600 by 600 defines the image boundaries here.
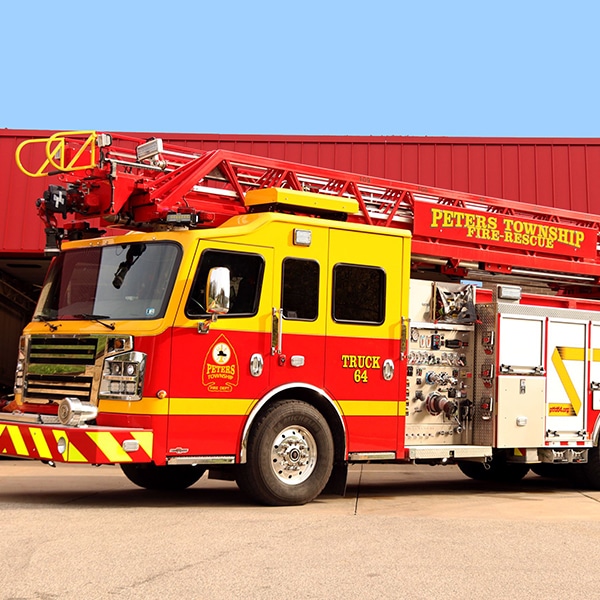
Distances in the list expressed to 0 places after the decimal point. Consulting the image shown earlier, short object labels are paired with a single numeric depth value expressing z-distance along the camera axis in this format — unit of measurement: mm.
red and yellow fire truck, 8773
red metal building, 19656
